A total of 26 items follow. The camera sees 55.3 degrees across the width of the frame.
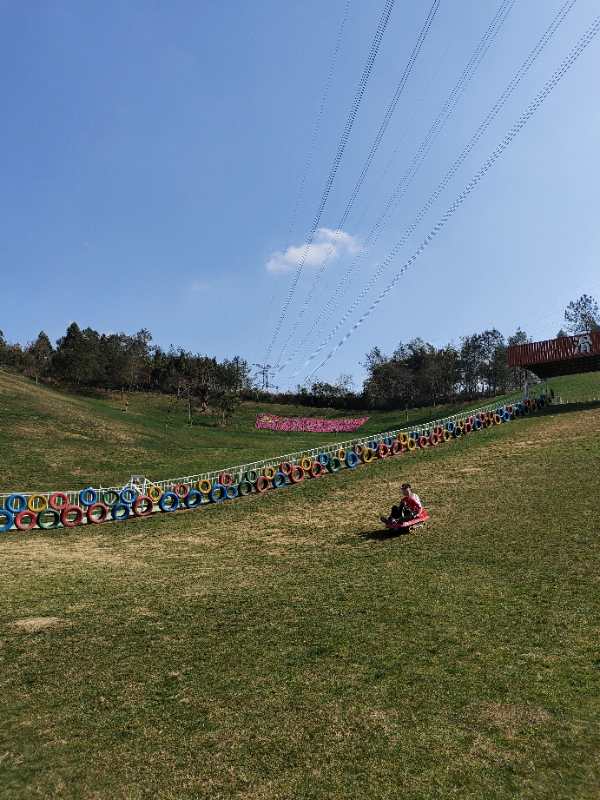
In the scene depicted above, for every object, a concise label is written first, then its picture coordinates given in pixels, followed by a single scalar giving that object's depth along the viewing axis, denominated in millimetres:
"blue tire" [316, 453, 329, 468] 32250
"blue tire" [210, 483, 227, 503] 27984
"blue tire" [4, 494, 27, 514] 23500
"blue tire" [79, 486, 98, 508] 25328
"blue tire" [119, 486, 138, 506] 25547
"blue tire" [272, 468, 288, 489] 30125
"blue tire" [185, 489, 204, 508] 27172
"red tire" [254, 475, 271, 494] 29438
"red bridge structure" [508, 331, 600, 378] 44219
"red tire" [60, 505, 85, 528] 24125
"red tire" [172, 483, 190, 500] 27484
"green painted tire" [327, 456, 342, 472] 32406
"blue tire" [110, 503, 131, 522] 25281
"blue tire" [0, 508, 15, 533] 22930
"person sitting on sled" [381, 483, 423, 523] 18172
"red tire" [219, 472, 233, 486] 29978
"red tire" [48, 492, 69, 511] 24383
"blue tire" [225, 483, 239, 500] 28512
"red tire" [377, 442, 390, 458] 34688
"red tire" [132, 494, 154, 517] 25781
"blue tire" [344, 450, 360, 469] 33031
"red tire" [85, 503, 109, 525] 24953
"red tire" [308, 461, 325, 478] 31677
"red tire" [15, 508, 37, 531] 23203
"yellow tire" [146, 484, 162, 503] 26703
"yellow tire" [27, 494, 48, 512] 24062
